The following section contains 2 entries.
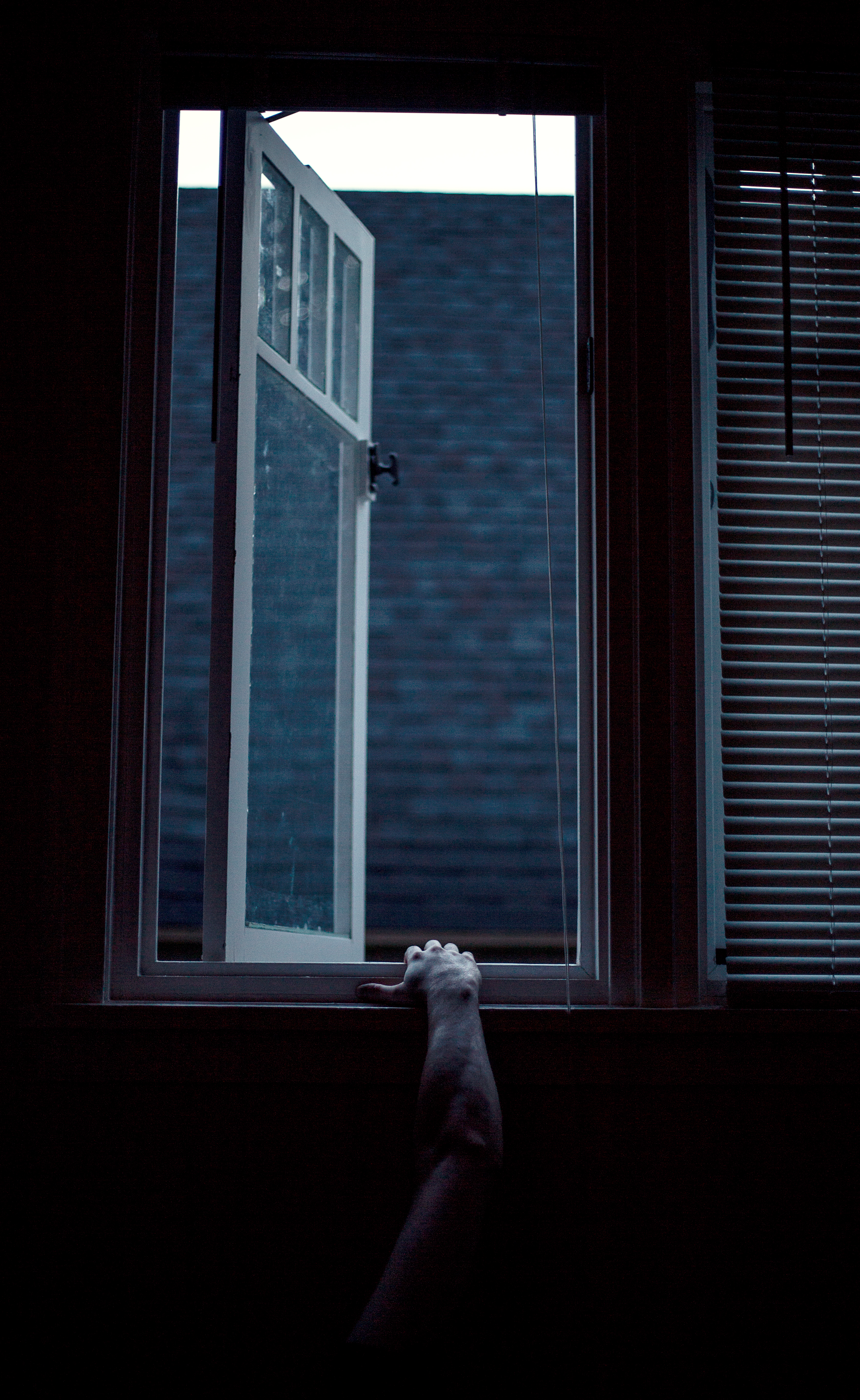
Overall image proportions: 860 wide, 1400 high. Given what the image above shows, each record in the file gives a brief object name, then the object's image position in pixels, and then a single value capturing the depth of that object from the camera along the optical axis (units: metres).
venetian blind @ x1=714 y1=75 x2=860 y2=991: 1.65
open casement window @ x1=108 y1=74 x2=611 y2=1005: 1.71
